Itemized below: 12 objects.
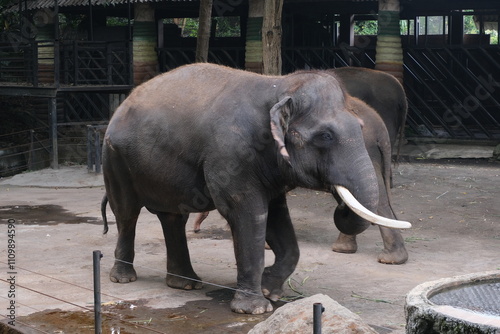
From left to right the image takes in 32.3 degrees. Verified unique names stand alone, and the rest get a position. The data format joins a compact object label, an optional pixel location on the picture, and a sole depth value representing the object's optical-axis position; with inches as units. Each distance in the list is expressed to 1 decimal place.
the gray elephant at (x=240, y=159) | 253.4
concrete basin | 145.6
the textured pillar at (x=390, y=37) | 628.7
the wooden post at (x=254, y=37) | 644.7
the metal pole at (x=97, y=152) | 584.7
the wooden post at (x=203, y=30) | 535.2
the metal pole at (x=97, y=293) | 216.1
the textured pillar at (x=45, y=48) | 779.4
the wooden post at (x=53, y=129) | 633.0
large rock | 203.8
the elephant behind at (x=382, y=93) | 412.8
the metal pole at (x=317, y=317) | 154.9
